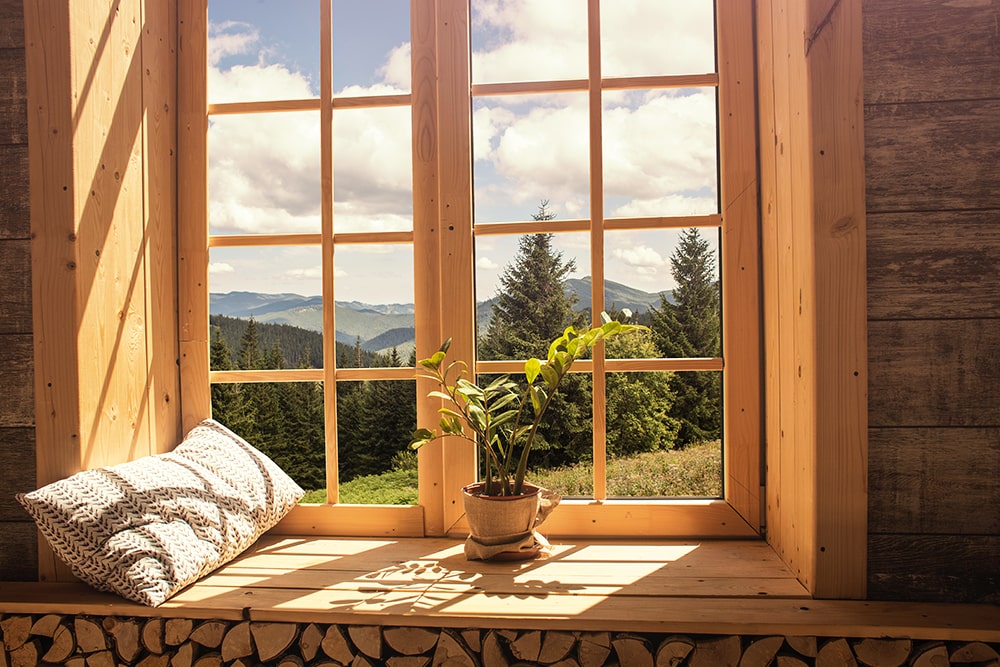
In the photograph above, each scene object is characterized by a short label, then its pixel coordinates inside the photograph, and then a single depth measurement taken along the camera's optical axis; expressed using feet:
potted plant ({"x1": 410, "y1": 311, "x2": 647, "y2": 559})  5.02
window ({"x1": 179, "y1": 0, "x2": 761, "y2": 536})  5.63
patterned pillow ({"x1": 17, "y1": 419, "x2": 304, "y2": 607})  4.50
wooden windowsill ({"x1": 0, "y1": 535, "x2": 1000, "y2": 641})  4.05
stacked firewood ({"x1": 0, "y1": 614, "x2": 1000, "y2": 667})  4.00
